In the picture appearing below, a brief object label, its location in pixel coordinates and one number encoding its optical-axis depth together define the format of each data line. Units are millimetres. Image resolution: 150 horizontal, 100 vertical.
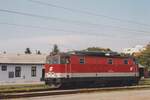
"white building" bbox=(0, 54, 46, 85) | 45656
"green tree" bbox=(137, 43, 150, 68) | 73562
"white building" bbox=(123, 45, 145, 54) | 145000
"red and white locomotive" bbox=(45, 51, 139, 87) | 30062
